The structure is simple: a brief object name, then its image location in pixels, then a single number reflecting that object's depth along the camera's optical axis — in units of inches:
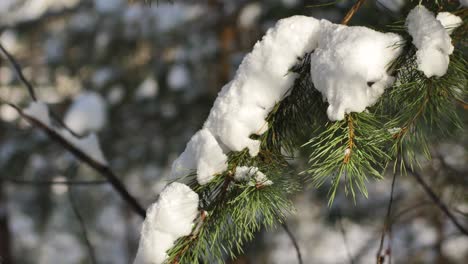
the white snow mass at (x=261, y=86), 49.4
